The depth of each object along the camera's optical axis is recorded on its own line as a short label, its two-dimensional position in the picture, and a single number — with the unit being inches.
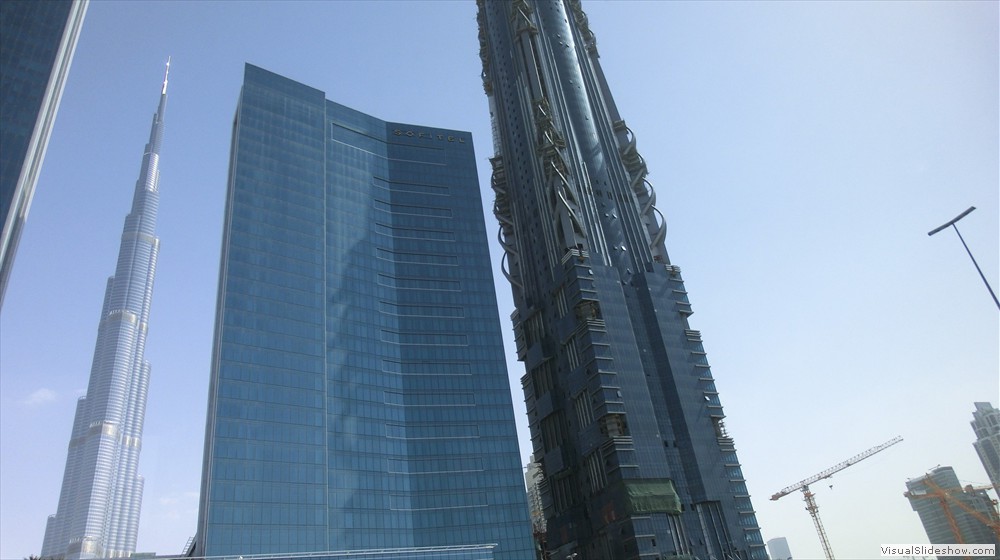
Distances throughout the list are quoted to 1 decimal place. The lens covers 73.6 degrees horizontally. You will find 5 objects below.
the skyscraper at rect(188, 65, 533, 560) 4589.1
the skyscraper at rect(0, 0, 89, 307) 4803.2
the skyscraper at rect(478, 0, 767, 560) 5083.7
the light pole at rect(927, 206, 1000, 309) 2370.4
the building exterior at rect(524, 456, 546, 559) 7185.0
